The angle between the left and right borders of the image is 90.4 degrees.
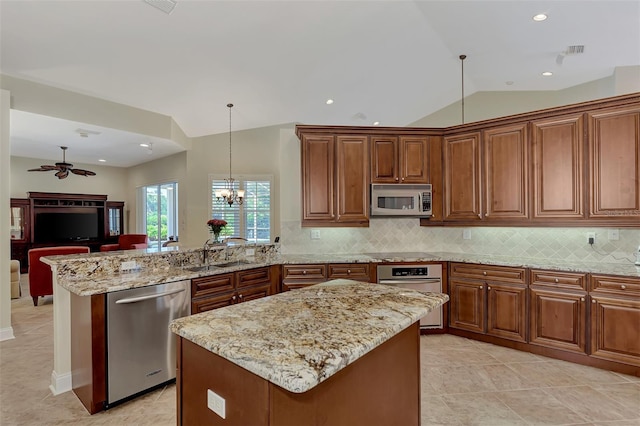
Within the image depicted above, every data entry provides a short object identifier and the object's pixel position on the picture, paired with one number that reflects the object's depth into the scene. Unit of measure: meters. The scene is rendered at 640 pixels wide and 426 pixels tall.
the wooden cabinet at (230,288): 2.74
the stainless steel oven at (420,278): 3.61
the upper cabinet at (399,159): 3.91
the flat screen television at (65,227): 8.07
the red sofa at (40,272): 4.73
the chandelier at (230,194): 6.37
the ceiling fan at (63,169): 6.18
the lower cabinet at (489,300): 3.18
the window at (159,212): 8.35
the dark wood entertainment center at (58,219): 7.77
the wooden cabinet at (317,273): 3.57
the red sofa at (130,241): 7.51
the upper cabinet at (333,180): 3.86
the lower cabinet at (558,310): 2.87
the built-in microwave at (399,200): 3.86
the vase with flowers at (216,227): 3.51
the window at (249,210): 7.30
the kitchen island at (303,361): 1.02
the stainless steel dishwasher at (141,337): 2.21
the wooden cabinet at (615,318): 2.64
